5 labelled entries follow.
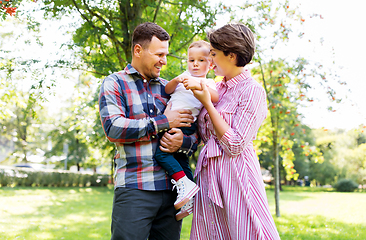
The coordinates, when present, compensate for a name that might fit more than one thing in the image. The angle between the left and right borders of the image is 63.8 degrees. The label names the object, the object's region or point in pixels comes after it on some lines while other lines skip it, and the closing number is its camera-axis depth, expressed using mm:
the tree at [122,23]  4598
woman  1933
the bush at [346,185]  24412
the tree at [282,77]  6262
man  2068
